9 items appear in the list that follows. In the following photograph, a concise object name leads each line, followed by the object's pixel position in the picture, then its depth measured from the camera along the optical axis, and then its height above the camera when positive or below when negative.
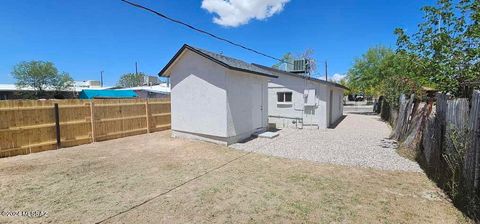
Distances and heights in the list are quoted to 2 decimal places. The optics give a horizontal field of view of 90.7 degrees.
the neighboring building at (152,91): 21.98 +1.24
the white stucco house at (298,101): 13.40 +0.12
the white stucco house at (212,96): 8.96 +0.32
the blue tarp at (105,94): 20.58 +0.99
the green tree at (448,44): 6.02 +1.75
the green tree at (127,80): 60.22 +6.46
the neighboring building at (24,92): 32.19 +1.97
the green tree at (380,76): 14.35 +2.64
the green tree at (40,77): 34.16 +4.35
